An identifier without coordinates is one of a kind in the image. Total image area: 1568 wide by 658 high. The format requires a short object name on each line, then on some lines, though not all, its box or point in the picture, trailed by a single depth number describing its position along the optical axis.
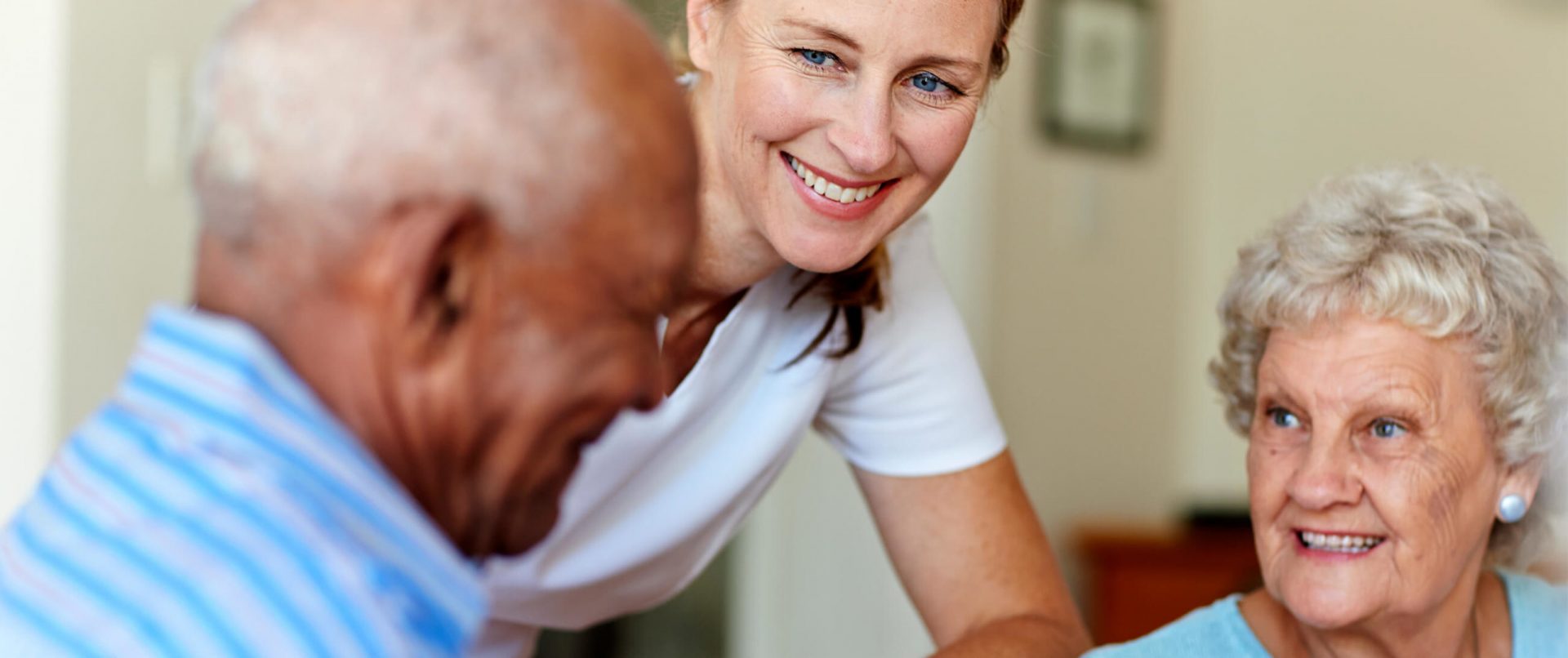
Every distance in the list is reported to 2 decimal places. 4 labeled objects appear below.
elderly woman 1.35
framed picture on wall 3.46
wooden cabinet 3.36
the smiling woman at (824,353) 1.19
